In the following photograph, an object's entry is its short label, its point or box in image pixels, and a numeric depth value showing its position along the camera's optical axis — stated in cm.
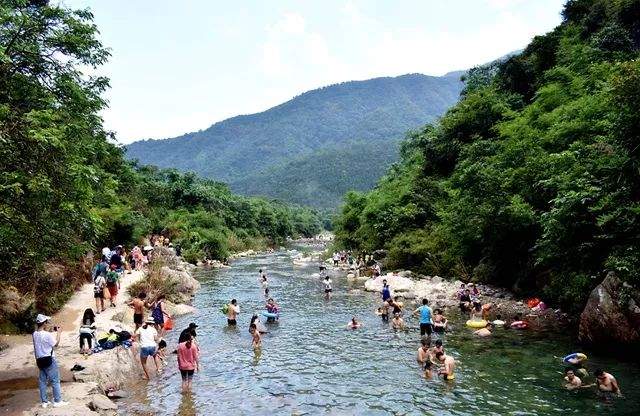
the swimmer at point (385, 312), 2461
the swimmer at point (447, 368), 1549
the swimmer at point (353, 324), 2319
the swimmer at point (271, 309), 2538
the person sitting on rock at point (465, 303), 2539
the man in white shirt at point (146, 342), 1548
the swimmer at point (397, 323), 2278
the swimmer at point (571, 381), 1388
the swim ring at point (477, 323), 2189
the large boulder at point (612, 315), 1542
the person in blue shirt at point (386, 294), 2580
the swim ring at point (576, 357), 1551
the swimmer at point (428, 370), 1584
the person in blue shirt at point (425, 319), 2019
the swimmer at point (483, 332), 2056
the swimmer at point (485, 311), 2295
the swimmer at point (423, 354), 1704
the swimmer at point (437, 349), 1619
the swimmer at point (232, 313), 2422
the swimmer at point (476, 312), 2320
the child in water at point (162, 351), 1738
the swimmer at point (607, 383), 1320
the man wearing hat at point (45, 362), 1110
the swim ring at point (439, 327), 2169
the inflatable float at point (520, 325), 2130
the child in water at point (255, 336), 2005
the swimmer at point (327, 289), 3278
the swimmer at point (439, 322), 2169
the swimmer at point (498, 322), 2213
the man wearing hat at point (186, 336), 1413
